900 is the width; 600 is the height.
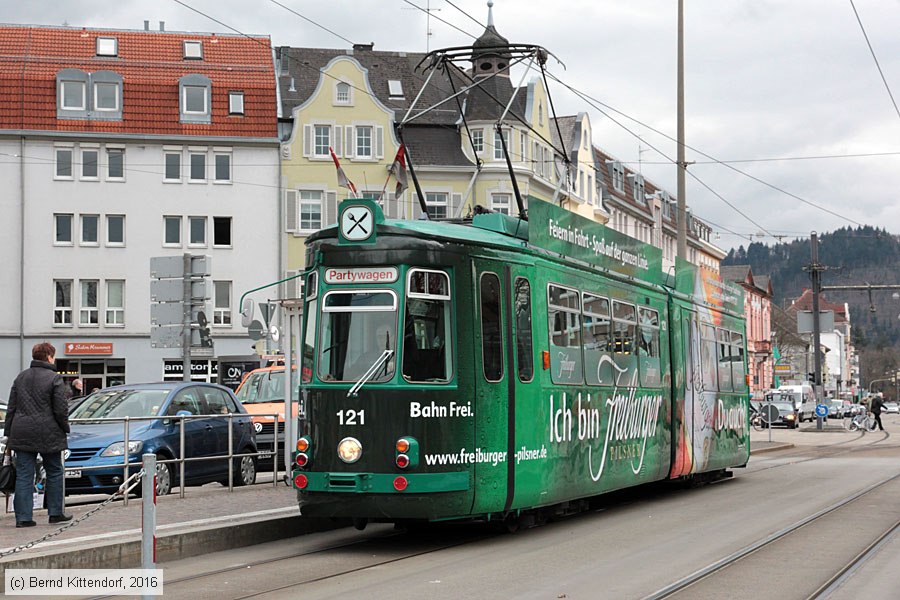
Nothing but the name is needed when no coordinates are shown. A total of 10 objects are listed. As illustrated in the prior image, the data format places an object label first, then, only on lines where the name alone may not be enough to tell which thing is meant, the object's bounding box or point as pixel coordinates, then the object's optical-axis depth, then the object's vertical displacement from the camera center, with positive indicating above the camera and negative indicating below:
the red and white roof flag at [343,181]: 14.04 +2.33
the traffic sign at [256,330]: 19.58 +0.93
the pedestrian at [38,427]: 12.55 -0.27
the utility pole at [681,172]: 25.75 +4.28
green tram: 11.99 +0.19
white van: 73.19 -0.88
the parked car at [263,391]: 22.39 +0.04
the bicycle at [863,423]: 53.72 -1.63
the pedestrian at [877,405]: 52.97 -0.91
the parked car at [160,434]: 15.84 -0.49
